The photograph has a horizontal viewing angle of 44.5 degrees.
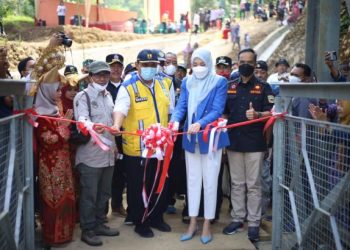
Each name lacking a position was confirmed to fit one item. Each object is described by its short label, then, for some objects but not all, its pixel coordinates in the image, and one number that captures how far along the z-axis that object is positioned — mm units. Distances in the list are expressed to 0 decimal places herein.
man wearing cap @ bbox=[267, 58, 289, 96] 6440
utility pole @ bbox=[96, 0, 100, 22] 32125
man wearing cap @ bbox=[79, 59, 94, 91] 5053
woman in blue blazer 4270
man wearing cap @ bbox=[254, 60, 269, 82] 5605
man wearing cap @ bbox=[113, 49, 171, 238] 4391
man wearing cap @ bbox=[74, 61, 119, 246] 4230
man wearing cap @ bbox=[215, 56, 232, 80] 5844
